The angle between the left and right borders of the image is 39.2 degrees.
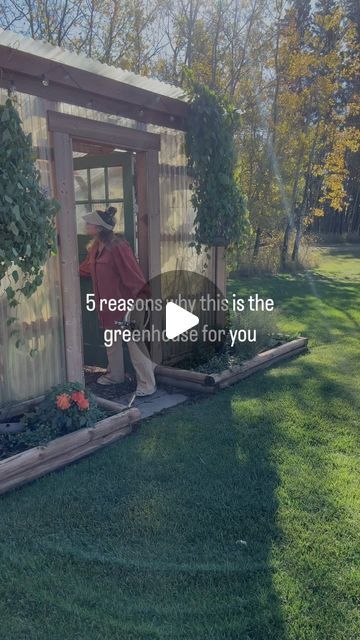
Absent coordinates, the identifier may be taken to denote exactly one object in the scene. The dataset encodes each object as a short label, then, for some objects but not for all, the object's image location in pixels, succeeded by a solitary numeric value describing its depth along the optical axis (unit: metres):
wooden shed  3.92
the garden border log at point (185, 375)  5.23
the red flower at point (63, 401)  3.76
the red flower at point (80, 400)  3.82
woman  4.83
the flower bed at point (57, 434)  3.39
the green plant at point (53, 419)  3.64
